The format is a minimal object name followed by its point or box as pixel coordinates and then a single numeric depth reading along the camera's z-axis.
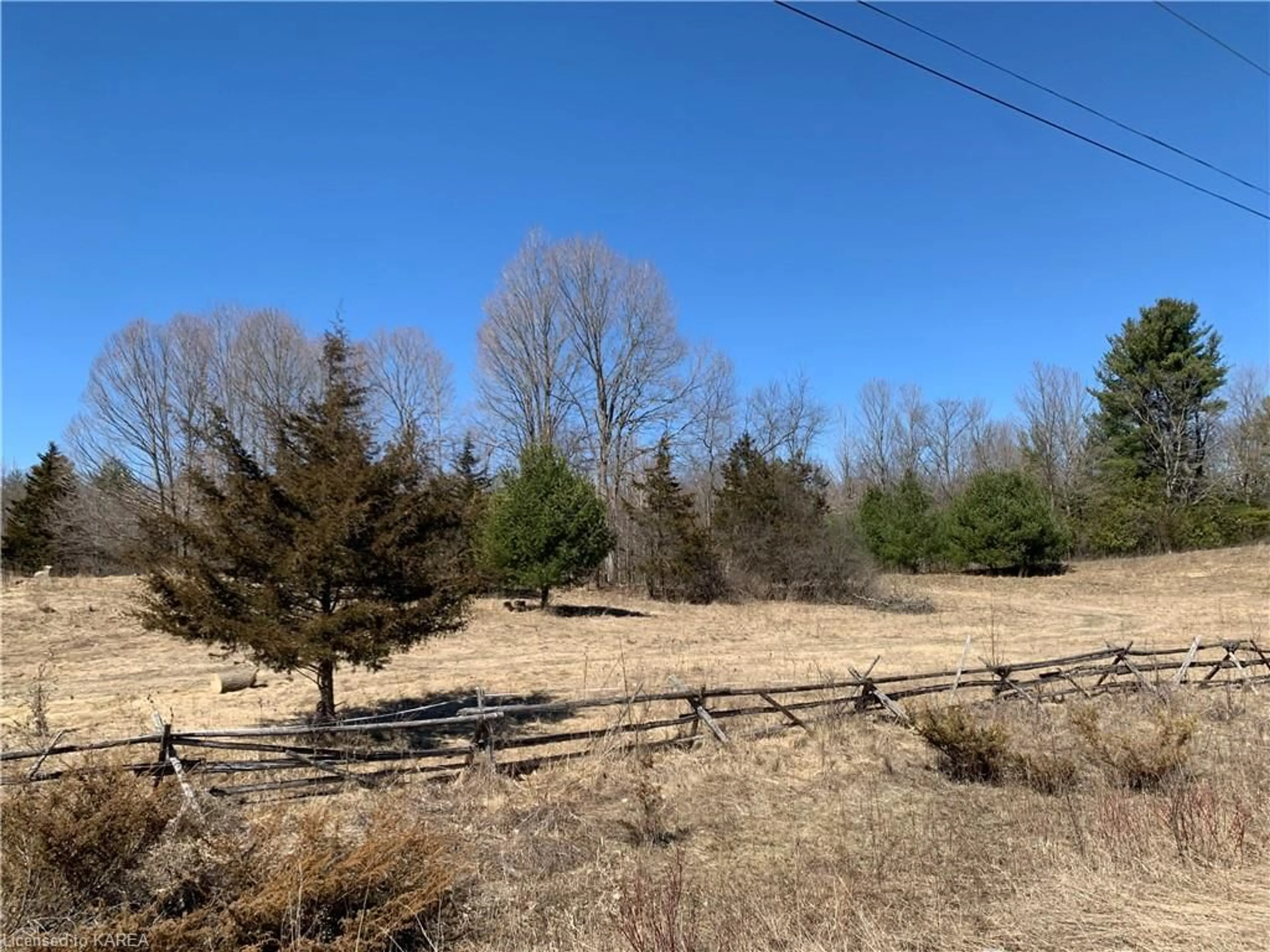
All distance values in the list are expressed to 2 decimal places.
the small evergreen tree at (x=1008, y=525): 35.59
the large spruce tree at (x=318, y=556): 8.80
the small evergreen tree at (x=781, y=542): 27.17
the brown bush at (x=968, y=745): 7.45
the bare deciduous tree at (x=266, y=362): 34.88
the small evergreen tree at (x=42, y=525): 33.12
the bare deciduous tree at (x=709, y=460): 41.97
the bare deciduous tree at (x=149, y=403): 34.78
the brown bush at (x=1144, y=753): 6.89
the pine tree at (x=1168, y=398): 41.91
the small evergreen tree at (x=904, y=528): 38.47
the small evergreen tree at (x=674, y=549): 27.69
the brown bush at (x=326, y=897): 3.66
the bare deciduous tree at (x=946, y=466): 56.78
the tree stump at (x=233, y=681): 12.59
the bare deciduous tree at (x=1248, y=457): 42.28
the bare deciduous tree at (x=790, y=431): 46.44
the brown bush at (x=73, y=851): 3.84
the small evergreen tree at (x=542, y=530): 23.22
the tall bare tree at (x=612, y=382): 35.84
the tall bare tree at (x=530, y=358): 36.22
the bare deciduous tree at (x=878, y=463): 56.12
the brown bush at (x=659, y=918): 3.76
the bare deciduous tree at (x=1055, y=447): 47.78
